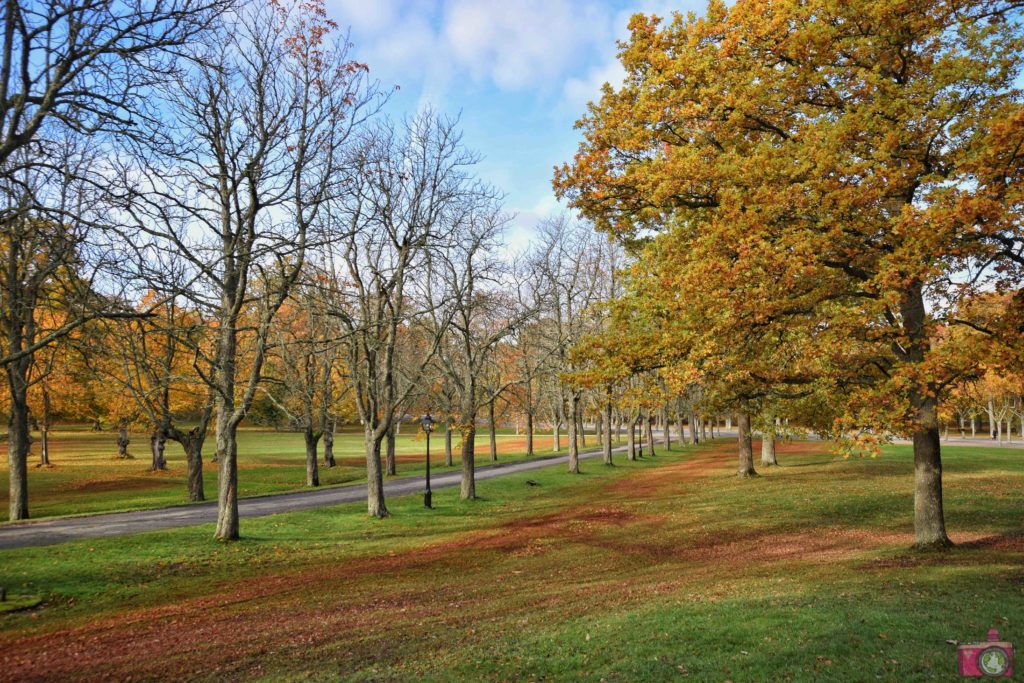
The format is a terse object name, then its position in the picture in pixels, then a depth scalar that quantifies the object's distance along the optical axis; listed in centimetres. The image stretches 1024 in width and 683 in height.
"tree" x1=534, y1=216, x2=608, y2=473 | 3806
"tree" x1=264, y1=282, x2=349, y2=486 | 2573
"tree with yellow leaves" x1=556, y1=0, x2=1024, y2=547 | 978
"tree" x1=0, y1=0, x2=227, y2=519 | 816
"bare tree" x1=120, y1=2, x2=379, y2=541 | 1608
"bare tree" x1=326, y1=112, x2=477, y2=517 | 2184
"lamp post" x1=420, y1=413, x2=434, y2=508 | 2447
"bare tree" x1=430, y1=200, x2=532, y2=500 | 2564
